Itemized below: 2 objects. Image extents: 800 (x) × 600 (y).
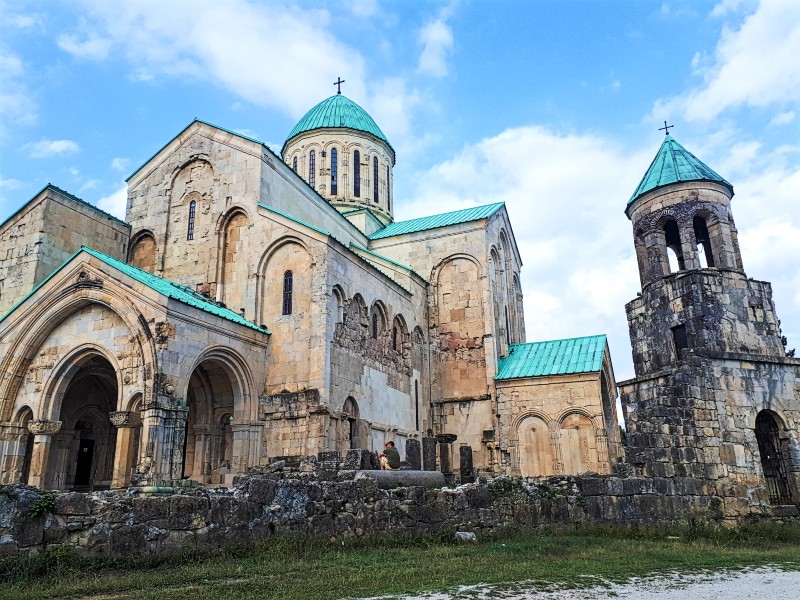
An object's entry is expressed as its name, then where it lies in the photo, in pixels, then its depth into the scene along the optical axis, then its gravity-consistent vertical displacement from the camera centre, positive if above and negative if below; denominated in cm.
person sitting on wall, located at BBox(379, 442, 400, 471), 1337 +58
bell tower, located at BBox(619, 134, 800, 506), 1307 +289
